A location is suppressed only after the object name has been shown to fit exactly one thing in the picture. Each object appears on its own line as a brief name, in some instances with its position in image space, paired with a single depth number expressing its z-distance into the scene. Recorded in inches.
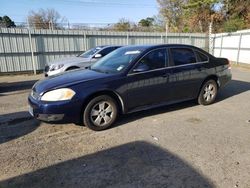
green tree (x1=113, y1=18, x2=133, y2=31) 1260.6
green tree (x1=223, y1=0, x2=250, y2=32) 850.8
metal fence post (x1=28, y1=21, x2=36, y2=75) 527.9
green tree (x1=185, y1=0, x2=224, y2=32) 995.9
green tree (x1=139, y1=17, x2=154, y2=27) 1775.8
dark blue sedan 172.9
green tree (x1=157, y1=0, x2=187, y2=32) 1342.3
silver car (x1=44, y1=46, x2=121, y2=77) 375.6
